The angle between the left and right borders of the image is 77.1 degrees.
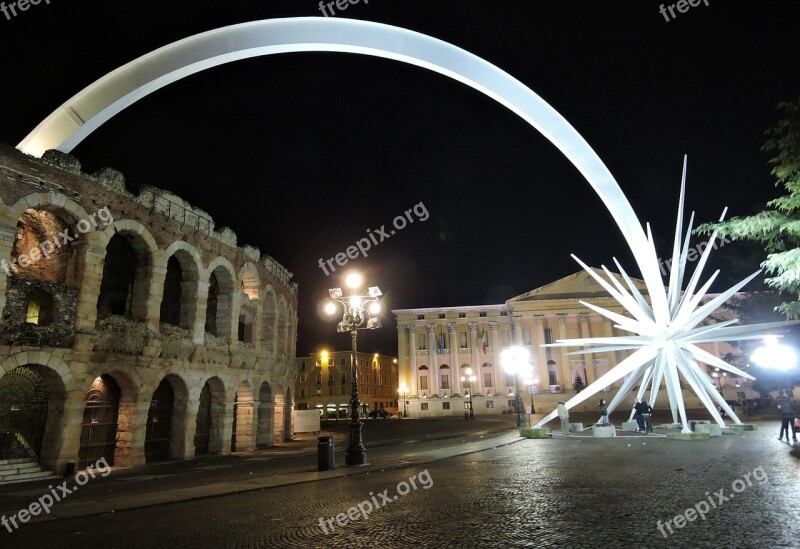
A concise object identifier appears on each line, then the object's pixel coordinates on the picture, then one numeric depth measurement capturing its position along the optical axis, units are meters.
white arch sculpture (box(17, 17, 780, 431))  24.56
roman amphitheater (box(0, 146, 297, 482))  17.09
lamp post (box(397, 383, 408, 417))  83.21
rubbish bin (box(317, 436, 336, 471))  16.22
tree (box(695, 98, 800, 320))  19.39
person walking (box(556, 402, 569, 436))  28.00
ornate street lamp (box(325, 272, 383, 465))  17.12
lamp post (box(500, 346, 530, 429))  32.06
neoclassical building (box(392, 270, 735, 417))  78.69
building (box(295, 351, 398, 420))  95.25
